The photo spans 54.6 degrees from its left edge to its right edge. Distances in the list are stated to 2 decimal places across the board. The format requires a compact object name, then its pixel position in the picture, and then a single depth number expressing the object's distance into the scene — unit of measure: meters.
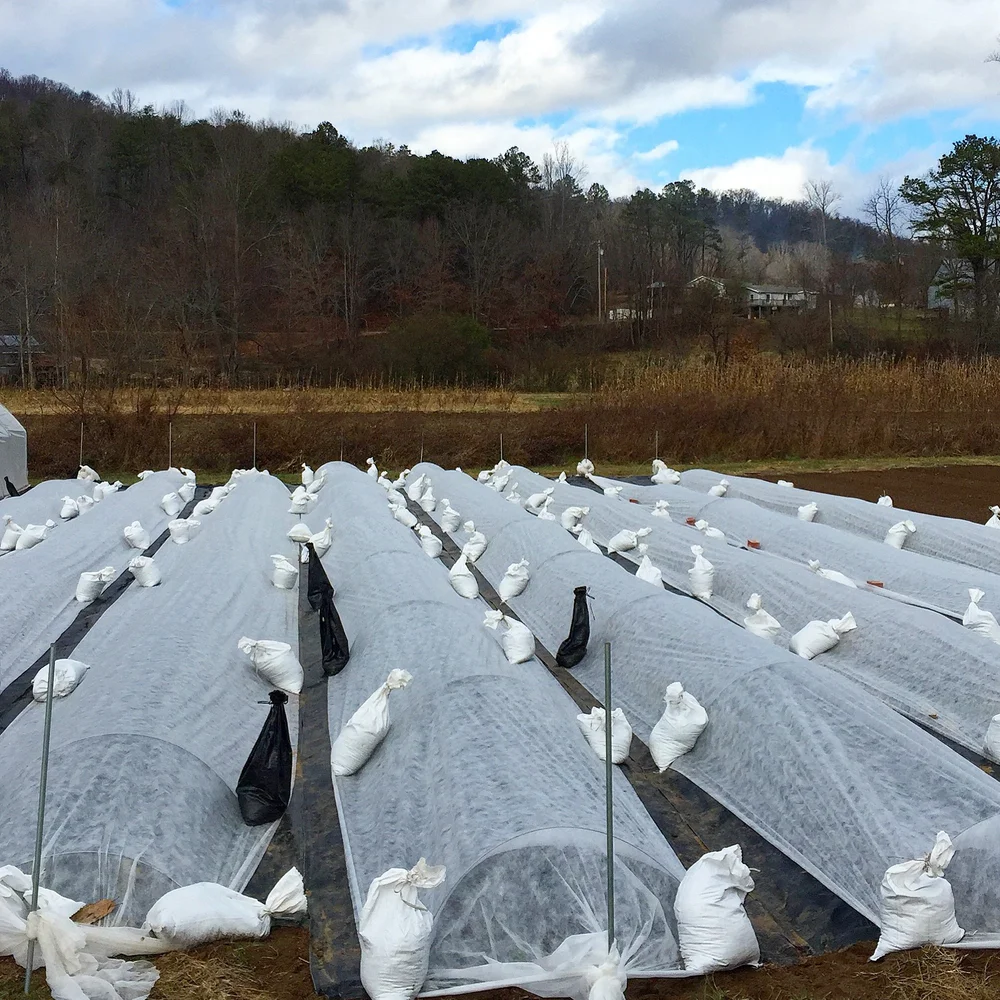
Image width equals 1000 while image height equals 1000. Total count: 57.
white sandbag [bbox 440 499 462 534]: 13.04
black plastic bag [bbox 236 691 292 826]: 5.14
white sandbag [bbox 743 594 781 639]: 7.77
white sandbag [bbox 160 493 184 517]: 13.63
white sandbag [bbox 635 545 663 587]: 9.40
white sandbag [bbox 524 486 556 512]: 13.73
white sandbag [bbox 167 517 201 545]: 10.53
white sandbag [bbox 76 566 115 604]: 9.00
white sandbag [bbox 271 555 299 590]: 9.15
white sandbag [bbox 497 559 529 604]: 9.45
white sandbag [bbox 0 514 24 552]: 11.12
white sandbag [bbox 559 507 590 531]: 12.35
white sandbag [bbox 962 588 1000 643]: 7.45
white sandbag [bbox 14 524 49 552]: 10.91
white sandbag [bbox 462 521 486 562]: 11.02
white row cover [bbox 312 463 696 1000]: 3.99
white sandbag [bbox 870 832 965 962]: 4.10
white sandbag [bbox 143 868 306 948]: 4.08
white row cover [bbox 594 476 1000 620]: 8.70
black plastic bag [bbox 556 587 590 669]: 7.61
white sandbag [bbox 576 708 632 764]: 5.74
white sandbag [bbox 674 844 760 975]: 3.98
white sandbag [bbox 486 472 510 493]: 16.17
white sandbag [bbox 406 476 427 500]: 15.83
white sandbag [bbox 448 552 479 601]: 9.19
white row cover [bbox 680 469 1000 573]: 10.69
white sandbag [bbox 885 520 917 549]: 11.34
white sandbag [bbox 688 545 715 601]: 9.51
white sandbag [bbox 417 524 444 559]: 10.82
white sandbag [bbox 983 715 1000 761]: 5.80
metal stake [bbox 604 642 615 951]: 3.82
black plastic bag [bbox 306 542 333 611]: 8.58
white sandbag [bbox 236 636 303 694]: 6.82
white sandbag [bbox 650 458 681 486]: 16.92
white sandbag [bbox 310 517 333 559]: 10.32
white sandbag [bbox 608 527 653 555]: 11.26
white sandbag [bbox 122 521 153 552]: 11.05
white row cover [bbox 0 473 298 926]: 4.30
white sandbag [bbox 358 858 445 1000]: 3.79
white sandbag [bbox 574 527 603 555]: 10.68
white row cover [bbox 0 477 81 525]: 12.98
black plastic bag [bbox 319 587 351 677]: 7.23
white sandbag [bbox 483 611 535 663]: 6.93
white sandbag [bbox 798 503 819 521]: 12.84
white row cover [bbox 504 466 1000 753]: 6.31
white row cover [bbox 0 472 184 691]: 7.85
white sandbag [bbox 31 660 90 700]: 6.30
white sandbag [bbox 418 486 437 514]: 14.81
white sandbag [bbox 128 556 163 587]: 8.56
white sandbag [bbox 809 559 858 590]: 8.98
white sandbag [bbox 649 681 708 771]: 5.86
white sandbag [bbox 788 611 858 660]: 7.44
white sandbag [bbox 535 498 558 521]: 12.58
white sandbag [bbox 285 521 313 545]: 10.45
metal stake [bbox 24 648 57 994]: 3.77
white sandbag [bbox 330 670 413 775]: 5.48
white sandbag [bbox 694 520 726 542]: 11.35
